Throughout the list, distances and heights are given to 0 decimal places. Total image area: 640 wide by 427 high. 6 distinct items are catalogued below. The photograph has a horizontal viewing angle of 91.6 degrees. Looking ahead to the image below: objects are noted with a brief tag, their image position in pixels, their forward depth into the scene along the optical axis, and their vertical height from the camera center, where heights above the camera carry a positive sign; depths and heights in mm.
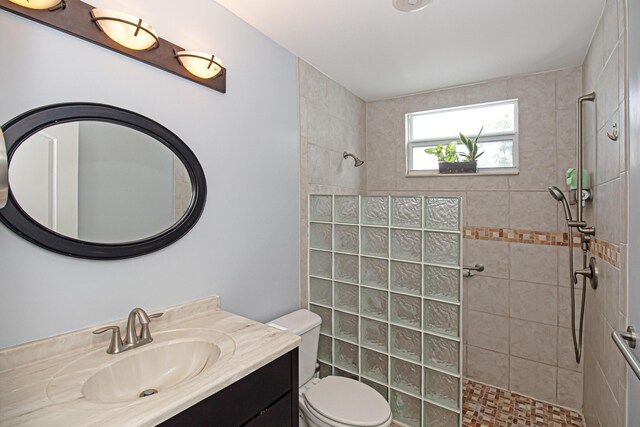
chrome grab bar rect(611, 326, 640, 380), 835 -400
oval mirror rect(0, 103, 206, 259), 990 +117
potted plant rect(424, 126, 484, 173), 2521 +468
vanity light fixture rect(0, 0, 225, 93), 989 +656
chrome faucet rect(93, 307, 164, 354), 1096 -443
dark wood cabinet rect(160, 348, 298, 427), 913 -631
